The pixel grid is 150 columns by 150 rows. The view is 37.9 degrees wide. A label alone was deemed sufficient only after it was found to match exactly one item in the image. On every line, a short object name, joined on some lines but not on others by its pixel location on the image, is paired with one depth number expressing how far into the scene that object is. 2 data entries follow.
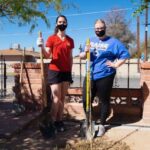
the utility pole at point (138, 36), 15.38
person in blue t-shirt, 3.51
